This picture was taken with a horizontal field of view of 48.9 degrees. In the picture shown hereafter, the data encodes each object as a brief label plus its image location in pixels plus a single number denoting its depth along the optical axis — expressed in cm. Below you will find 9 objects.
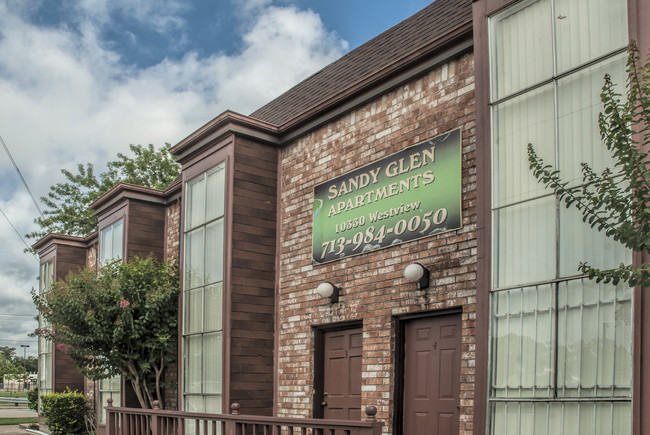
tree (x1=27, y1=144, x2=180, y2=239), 2631
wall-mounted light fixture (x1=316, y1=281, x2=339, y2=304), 872
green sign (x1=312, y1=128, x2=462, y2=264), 746
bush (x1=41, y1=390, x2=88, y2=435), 1552
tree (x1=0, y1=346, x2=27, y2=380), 10264
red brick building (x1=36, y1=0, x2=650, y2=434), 556
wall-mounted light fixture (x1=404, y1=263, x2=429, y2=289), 741
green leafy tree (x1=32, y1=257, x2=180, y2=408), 1172
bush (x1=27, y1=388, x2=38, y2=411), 2161
